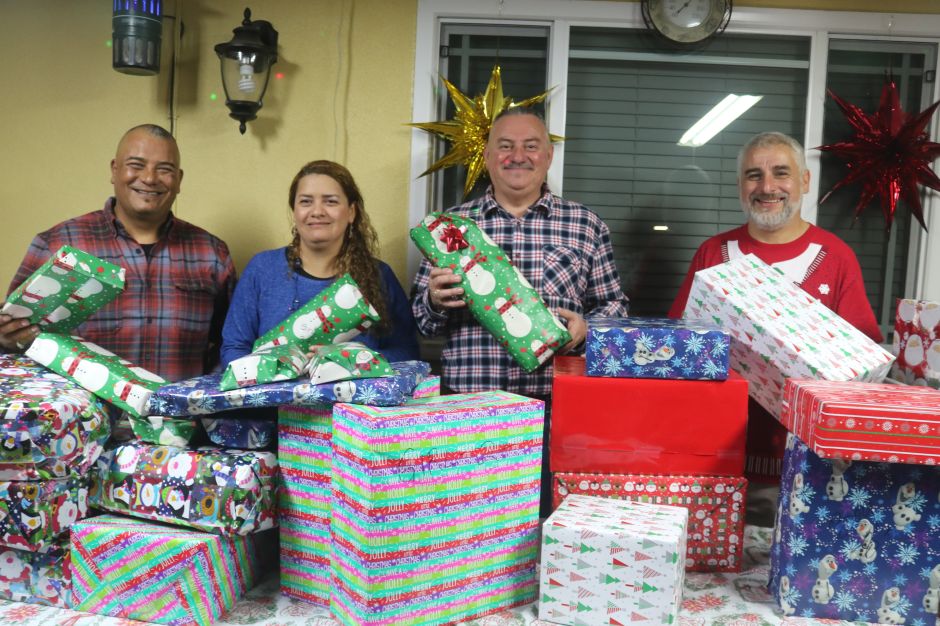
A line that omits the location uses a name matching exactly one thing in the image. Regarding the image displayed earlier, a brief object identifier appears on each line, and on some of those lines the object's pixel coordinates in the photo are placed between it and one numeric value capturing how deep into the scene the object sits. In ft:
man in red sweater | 7.77
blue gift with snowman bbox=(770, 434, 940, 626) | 4.80
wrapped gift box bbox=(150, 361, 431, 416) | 4.75
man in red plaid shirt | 7.88
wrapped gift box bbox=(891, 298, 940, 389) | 5.82
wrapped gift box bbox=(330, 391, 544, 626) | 4.50
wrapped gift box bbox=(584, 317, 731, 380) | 5.49
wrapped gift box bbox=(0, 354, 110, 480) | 4.64
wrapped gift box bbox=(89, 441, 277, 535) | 4.71
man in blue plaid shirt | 7.84
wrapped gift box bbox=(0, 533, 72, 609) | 4.93
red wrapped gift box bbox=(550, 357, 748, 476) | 5.54
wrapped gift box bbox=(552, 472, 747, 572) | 5.58
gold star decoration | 9.61
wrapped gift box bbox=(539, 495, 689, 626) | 4.60
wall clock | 9.49
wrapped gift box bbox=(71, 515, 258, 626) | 4.65
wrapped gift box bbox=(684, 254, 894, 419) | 5.54
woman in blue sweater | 7.50
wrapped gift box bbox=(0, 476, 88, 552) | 4.76
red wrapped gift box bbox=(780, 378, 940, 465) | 4.50
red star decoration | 9.48
